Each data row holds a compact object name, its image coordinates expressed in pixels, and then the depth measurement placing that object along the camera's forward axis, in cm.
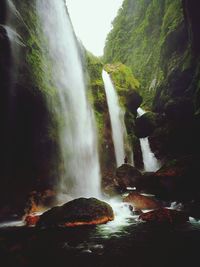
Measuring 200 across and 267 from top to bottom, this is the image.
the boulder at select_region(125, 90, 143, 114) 2700
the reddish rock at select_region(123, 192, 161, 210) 1208
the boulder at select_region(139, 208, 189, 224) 916
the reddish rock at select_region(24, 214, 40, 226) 999
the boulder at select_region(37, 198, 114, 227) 918
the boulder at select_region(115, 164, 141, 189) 1694
